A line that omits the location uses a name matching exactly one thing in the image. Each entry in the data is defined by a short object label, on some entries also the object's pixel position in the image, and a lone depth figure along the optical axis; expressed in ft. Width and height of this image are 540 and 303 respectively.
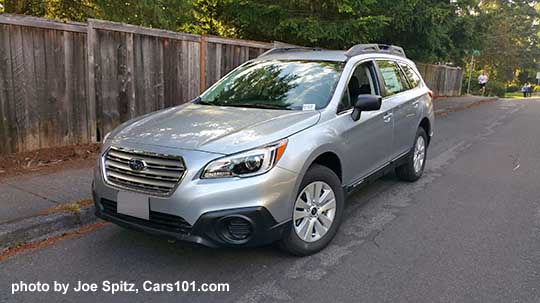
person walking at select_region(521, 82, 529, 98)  139.73
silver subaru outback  10.47
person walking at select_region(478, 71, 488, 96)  104.35
